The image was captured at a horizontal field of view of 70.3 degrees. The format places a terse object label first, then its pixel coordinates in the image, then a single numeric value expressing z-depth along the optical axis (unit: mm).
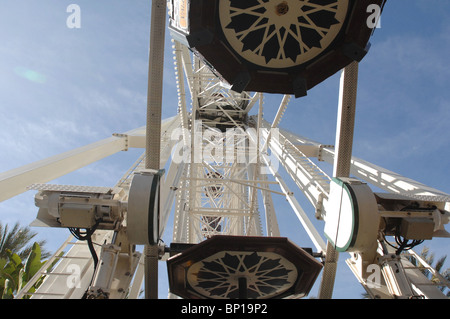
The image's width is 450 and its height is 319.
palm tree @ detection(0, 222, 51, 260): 13570
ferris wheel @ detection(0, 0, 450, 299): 4496
